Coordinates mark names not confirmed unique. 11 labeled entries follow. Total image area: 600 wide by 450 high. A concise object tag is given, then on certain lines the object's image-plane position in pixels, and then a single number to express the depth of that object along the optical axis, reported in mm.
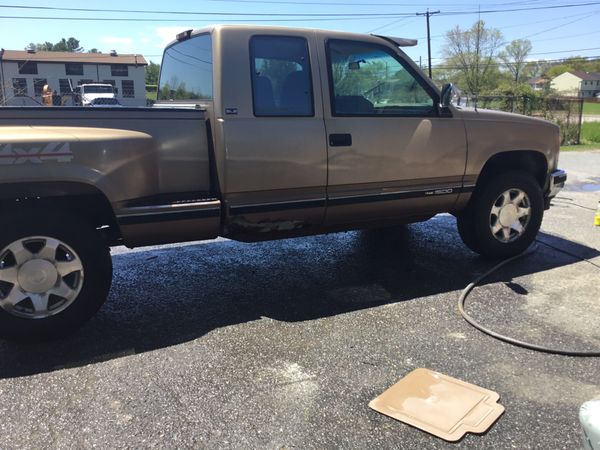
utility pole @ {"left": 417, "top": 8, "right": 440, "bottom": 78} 42750
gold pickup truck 3334
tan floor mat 2619
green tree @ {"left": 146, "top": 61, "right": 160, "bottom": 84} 75438
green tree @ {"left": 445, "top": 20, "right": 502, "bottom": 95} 68625
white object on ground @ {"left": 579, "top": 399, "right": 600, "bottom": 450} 1780
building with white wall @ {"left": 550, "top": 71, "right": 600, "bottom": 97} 116438
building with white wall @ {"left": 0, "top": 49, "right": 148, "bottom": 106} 52594
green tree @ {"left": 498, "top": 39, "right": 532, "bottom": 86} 72750
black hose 3338
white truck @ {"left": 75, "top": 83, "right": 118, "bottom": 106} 35156
